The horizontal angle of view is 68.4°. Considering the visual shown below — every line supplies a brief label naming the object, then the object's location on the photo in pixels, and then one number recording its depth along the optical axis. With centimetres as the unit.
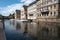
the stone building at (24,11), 5475
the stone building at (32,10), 3925
